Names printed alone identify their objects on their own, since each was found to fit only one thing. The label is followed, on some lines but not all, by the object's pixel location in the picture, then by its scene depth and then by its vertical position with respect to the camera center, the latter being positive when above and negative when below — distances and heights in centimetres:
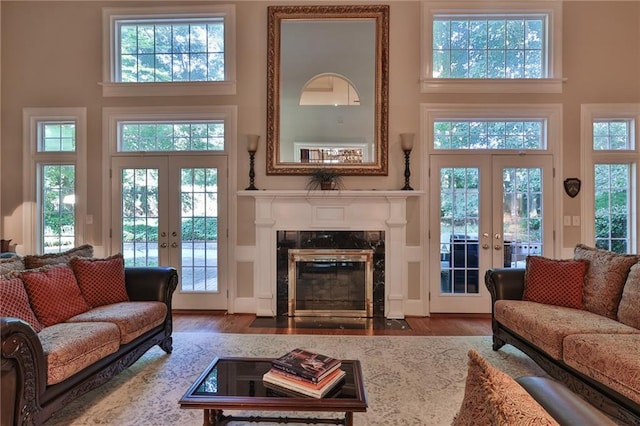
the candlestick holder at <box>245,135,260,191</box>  429 +76
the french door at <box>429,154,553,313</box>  440 -11
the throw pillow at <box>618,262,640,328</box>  241 -64
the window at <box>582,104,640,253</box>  435 +46
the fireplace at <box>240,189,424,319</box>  427 -27
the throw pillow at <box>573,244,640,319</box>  265 -55
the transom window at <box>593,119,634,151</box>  441 +100
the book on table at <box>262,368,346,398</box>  162 -82
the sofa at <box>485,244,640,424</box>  189 -78
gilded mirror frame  434 +169
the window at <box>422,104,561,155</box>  437 +110
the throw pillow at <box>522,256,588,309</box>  290 -60
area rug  213 -126
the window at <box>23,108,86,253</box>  452 +47
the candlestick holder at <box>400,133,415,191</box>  424 +79
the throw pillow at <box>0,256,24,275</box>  247 -39
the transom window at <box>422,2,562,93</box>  437 +214
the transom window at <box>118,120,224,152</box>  457 +103
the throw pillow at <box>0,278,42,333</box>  209 -56
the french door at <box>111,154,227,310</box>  448 -9
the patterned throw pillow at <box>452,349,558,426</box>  68 -40
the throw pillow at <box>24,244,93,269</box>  271 -37
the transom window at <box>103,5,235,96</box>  445 +214
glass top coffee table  154 -86
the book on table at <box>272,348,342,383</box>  166 -77
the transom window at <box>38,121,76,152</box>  460 +102
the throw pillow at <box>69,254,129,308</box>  281 -56
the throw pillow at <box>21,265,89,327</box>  234 -58
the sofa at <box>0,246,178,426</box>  168 -75
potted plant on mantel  429 +41
